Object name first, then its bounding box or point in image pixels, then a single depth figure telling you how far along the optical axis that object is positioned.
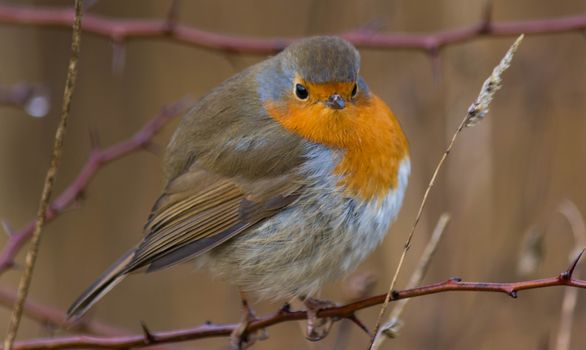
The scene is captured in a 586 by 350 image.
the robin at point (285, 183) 6.01
